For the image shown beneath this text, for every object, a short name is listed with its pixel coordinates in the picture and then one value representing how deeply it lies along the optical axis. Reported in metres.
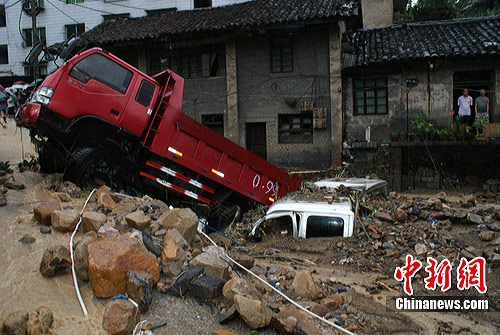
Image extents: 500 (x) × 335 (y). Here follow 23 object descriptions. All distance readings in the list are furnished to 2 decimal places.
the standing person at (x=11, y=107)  18.35
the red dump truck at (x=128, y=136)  7.62
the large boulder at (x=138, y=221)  5.48
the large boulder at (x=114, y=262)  4.11
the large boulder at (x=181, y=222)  5.69
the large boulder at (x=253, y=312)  3.97
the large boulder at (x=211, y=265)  4.74
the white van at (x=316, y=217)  7.44
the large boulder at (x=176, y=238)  5.28
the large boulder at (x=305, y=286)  5.00
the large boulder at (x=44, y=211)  5.62
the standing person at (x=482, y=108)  13.26
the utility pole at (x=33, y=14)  18.50
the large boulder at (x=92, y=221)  5.43
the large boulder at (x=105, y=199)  6.46
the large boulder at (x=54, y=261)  4.37
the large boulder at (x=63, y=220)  5.43
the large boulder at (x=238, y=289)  4.31
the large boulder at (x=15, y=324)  3.47
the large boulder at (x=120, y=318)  3.69
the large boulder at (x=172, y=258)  4.73
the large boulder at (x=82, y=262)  4.40
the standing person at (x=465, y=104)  13.55
